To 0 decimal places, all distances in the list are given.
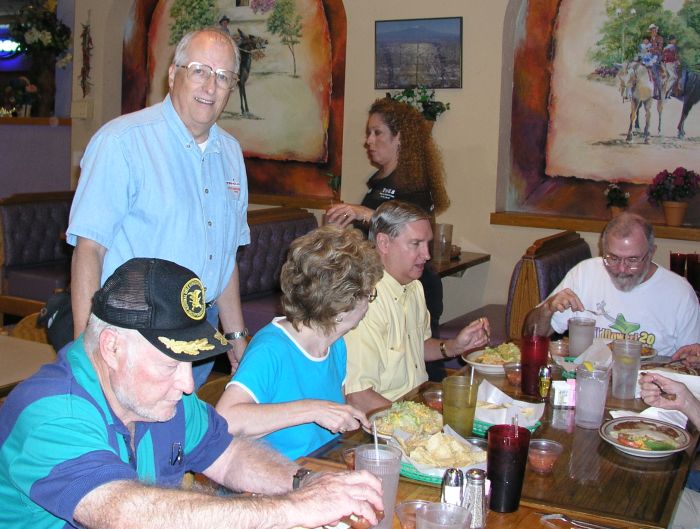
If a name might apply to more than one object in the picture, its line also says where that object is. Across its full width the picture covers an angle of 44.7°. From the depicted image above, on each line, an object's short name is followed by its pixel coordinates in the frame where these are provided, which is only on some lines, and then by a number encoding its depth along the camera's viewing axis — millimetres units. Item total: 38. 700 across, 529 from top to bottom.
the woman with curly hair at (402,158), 4542
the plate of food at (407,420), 2258
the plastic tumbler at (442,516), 1658
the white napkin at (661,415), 2645
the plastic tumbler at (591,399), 2553
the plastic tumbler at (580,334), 3283
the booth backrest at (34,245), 6102
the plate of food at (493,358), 3074
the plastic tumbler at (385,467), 1794
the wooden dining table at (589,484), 1899
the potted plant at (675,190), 5699
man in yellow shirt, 2838
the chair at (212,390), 2631
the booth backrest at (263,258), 5770
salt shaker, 1806
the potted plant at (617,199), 5938
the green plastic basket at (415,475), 2025
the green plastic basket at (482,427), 2428
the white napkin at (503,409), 2486
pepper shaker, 1791
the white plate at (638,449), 2305
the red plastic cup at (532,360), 2826
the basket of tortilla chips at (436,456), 2041
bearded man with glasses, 3725
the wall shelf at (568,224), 5730
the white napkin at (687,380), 2826
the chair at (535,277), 4723
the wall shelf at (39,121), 7957
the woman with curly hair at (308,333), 2289
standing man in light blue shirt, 2695
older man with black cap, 1447
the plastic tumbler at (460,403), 2371
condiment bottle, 2773
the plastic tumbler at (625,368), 2881
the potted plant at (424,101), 6395
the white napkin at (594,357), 3075
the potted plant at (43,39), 8031
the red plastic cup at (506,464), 1896
